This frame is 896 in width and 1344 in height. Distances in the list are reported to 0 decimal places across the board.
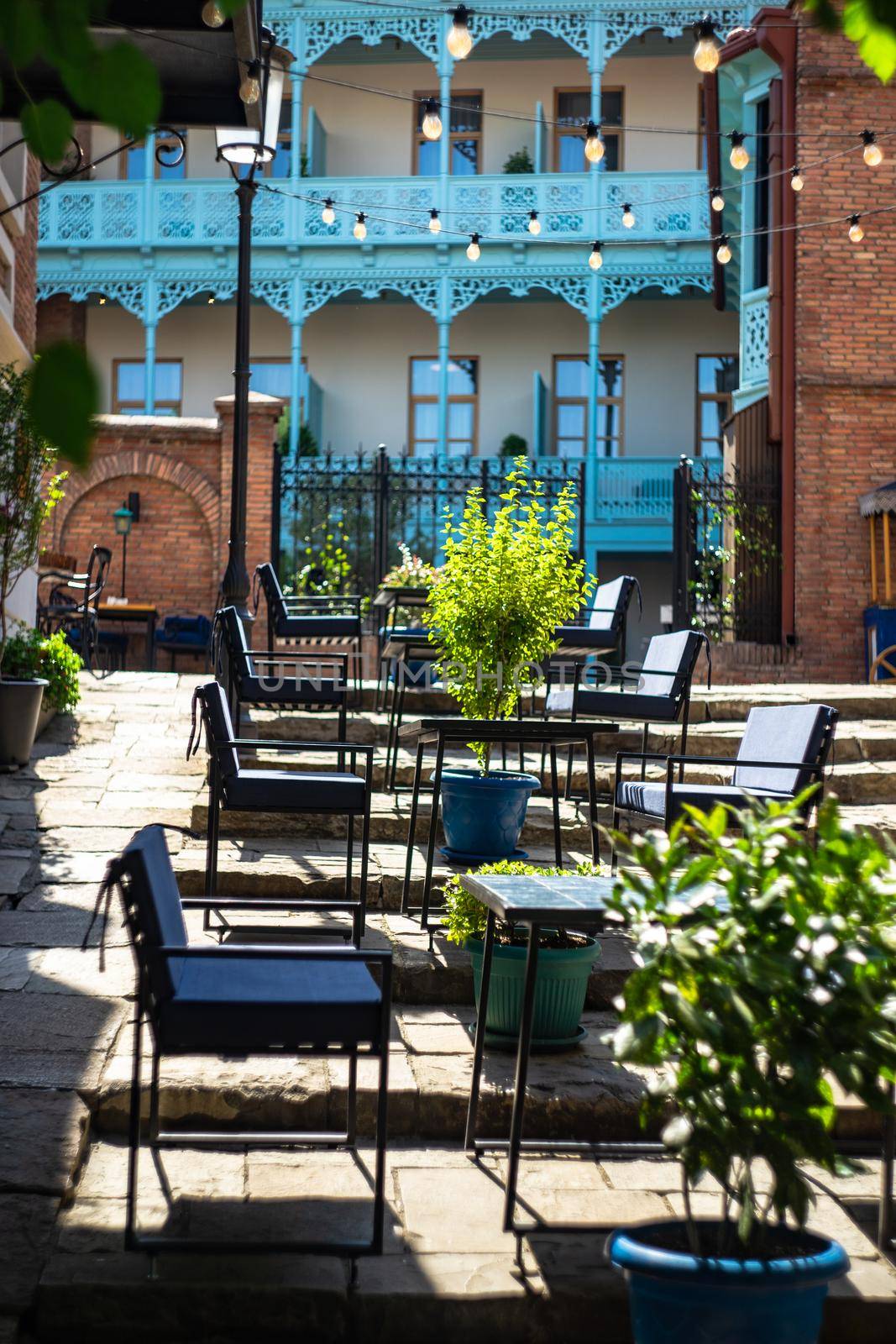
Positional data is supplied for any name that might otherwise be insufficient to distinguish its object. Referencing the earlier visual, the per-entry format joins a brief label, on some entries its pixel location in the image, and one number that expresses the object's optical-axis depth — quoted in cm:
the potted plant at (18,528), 657
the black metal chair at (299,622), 761
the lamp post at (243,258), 643
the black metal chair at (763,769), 457
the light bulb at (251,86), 567
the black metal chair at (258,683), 588
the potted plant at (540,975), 363
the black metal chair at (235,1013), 264
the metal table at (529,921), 281
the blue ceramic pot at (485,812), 470
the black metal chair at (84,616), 991
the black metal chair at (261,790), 436
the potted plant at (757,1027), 212
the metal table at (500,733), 434
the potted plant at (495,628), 472
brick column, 1124
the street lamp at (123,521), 1177
